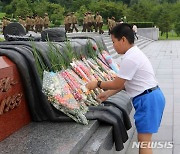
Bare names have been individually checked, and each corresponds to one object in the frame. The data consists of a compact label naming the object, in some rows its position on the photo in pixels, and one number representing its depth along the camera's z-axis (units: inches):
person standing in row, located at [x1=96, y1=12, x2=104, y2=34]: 606.3
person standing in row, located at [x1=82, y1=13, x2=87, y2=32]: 613.6
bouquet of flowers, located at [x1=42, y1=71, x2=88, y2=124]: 72.4
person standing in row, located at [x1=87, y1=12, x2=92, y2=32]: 611.2
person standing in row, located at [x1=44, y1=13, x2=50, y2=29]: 626.9
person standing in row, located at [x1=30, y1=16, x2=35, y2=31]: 620.1
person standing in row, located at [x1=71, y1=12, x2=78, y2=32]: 627.0
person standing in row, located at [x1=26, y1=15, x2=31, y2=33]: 615.8
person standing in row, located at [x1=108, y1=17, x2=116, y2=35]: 605.9
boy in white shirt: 68.5
